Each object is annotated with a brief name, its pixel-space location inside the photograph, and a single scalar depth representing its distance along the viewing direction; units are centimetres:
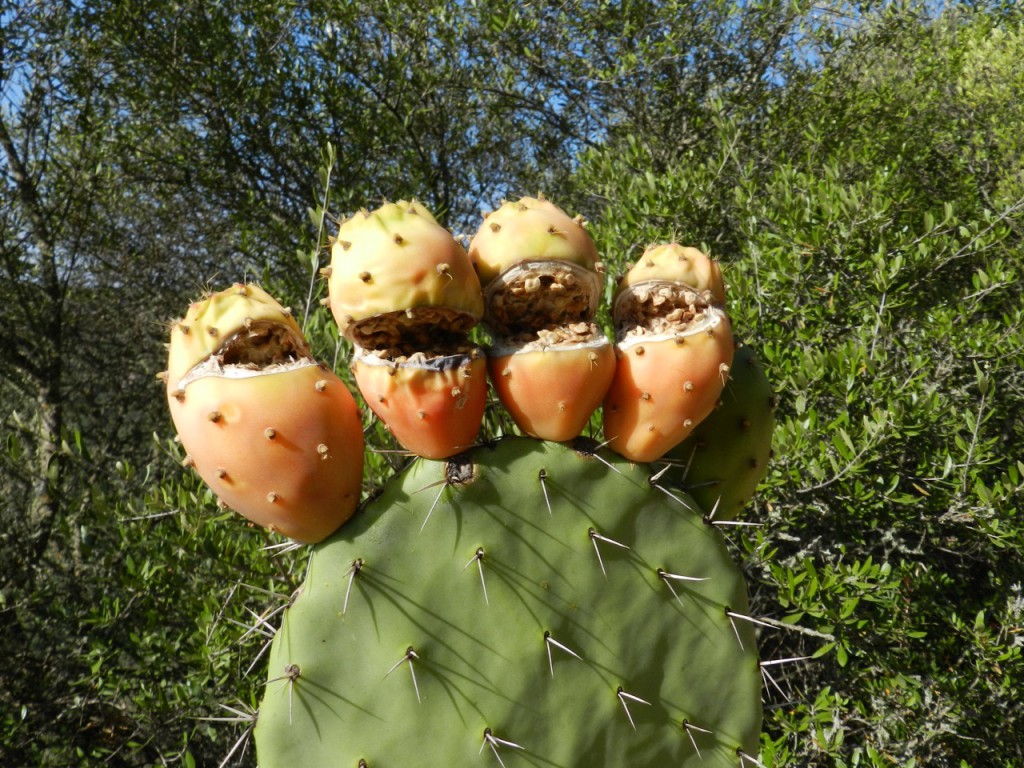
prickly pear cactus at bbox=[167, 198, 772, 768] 26
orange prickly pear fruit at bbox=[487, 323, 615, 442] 29
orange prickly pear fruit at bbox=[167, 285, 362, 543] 25
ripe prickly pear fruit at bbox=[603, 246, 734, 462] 30
